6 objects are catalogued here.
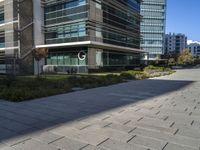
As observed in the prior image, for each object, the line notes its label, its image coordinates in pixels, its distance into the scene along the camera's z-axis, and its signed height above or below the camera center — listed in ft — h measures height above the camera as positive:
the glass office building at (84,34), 74.93 +17.29
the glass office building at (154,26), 243.94 +65.55
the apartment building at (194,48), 446.53 +55.24
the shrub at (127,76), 49.61 -2.77
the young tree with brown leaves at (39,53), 57.29 +5.35
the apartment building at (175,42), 401.93 +65.92
